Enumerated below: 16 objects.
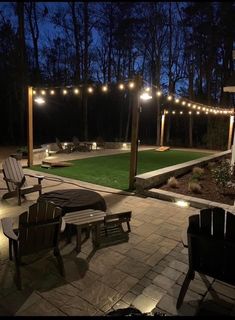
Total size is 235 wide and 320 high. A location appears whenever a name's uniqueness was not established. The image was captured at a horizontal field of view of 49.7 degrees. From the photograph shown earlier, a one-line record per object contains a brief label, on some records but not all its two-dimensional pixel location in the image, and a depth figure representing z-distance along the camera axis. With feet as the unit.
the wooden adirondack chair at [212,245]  6.99
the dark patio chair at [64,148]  41.66
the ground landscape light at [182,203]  16.99
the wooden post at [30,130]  28.12
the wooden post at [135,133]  19.83
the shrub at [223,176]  19.51
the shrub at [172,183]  20.63
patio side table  10.52
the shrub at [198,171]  24.76
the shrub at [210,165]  29.38
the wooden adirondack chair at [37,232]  8.16
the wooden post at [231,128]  48.31
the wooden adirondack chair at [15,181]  16.37
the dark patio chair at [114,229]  11.48
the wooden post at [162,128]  53.21
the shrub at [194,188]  19.33
